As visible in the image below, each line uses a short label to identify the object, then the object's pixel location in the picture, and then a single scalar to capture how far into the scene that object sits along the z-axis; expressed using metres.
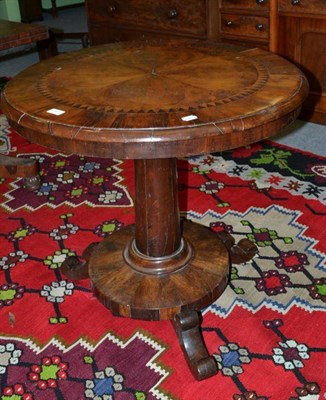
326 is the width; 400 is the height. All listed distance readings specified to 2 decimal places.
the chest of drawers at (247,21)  2.81
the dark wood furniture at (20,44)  2.50
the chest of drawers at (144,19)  3.11
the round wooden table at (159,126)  1.15
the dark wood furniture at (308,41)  2.70
